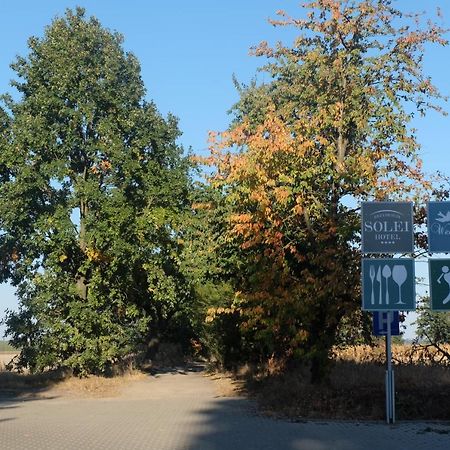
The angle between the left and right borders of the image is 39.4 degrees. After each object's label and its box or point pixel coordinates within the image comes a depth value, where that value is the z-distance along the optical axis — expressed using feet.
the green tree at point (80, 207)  82.38
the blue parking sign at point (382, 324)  49.39
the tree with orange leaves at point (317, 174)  53.83
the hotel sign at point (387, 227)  44.88
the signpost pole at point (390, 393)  43.14
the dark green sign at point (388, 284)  44.27
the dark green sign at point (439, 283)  44.86
